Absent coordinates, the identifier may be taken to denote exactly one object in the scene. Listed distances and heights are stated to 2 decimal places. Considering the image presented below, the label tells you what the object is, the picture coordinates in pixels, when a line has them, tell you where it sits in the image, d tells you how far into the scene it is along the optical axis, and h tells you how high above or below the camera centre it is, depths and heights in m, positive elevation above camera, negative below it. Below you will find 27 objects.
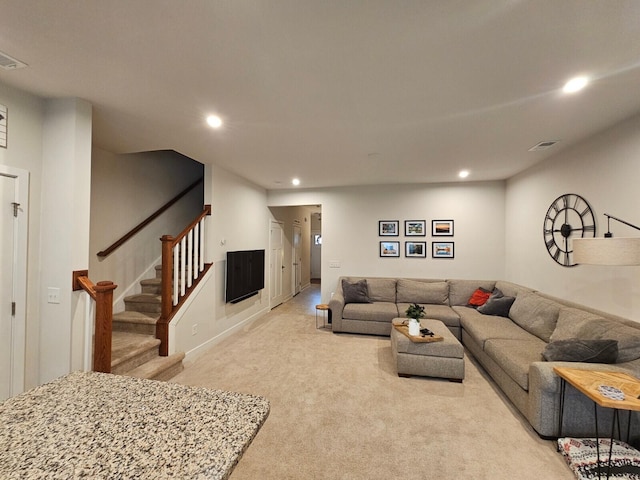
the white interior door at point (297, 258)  7.69 -0.42
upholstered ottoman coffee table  2.99 -1.26
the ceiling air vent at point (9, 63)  1.74 +1.15
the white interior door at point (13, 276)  2.07 -0.29
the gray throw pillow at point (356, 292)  4.77 -0.85
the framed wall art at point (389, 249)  5.41 -0.10
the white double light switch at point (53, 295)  2.25 -0.45
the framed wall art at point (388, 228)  5.41 +0.32
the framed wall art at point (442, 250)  5.18 -0.10
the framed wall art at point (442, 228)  5.19 +0.32
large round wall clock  3.00 +0.26
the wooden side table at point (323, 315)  4.94 -1.50
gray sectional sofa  2.10 -1.03
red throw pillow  4.48 -0.86
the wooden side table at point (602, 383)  1.61 -0.91
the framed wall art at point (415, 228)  5.30 +0.32
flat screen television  4.29 -0.55
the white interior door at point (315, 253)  11.67 -0.42
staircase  2.77 -1.13
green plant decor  3.29 -0.82
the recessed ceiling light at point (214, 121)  2.54 +1.15
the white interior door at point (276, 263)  6.13 -0.46
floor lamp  1.86 -0.03
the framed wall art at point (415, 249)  5.30 -0.09
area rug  1.73 -1.40
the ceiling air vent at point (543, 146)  3.10 +1.17
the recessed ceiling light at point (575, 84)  1.93 +1.17
